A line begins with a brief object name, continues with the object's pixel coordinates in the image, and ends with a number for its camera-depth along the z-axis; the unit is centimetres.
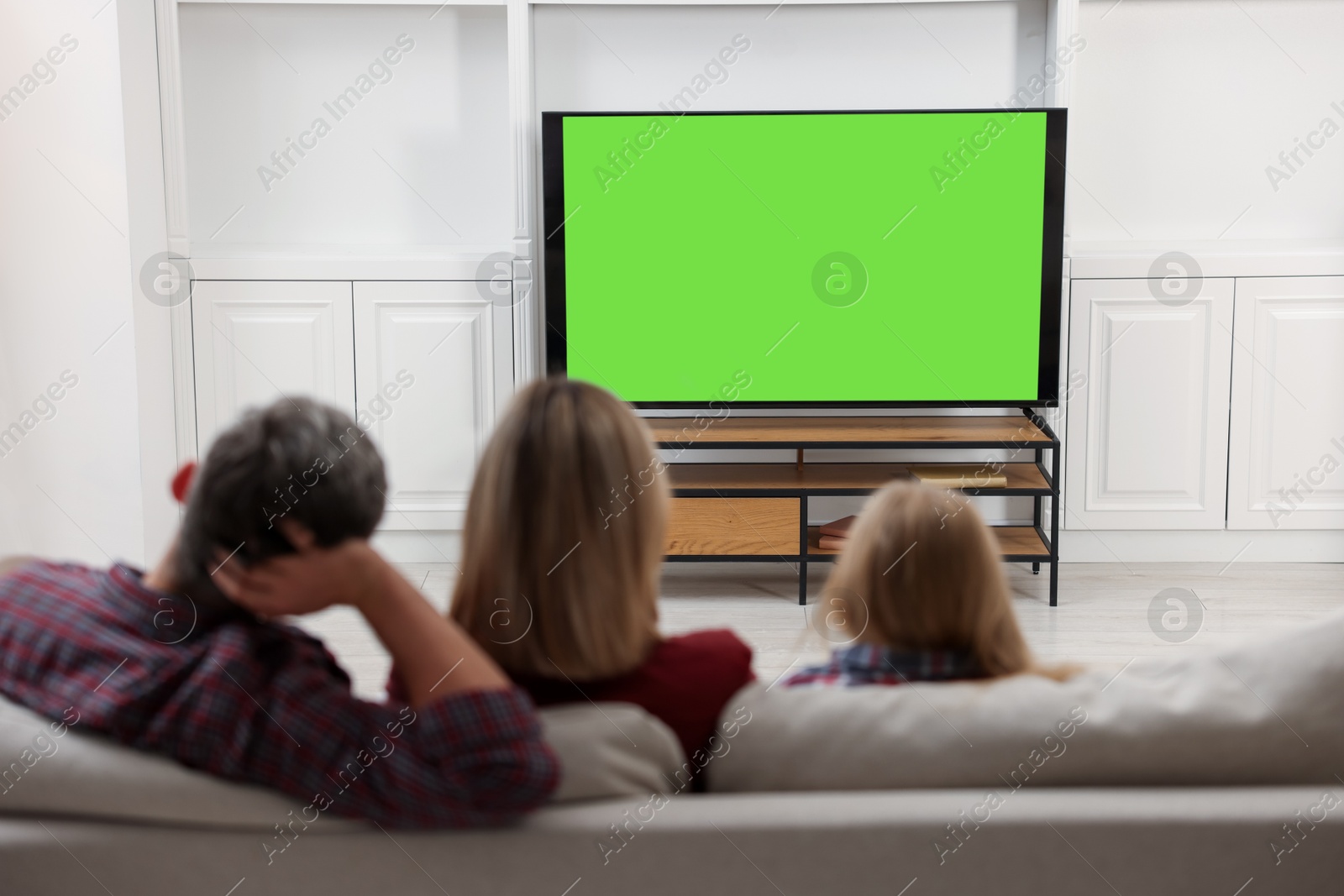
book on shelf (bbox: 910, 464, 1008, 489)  339
